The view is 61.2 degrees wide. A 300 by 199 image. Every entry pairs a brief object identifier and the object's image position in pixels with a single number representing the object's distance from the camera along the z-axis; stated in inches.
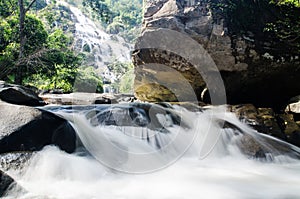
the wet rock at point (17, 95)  211.6
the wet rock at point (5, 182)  95.6
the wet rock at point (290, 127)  191.2
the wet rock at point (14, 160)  104.6
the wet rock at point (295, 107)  220.1
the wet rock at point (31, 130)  114.3
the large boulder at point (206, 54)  208.8
